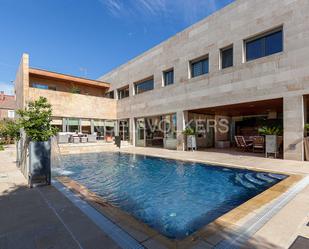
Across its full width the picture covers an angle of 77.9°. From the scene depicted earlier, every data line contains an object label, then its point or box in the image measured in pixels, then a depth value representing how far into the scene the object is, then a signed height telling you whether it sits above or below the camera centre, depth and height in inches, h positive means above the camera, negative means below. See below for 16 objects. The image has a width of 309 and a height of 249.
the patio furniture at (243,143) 507.2 -39.9
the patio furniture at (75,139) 686.6 -36.5
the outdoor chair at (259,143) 463.6 -36.6
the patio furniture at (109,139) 789.9 -40.7
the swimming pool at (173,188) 158.4 -72.8
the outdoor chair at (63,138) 663.8 -30.1
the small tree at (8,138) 905.0 -41.9
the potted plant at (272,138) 390.3 -20.5
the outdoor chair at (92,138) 733.4 -34.0
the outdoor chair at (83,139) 706.8 -36.1
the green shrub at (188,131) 554.6 -7.1
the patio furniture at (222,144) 639.8 -52.8
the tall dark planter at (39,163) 208.2 -36.6
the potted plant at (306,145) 346.9 -31.4
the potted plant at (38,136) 210.1 -7.3
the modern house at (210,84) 364.8 +126.7
